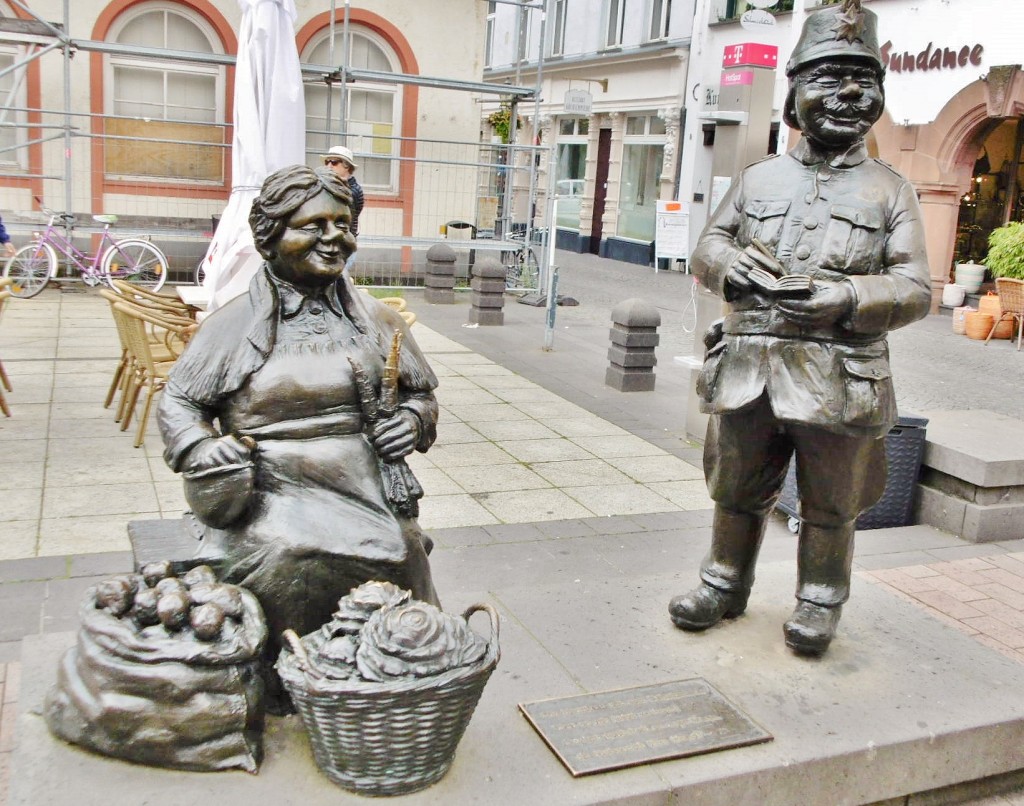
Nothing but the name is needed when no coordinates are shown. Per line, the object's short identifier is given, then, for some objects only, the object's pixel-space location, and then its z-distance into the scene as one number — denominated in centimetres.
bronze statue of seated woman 275
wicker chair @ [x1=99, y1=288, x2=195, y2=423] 651
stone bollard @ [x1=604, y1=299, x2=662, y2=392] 893
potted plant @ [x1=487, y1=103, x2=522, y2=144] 2098
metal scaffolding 1259
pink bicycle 1188
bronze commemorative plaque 291
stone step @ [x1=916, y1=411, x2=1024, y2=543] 541
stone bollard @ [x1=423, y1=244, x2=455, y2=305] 1357
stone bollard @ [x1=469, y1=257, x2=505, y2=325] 1196
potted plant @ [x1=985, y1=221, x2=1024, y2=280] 1374
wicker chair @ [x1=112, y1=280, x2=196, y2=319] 725
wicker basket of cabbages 247
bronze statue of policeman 325
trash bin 557
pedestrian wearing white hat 869
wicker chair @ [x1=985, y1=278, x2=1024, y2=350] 1272
